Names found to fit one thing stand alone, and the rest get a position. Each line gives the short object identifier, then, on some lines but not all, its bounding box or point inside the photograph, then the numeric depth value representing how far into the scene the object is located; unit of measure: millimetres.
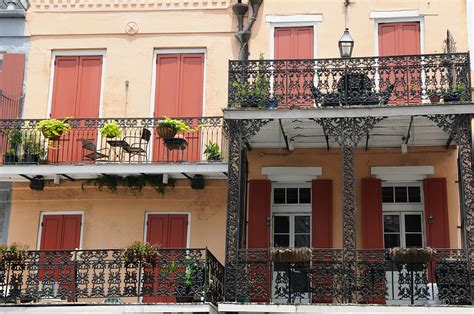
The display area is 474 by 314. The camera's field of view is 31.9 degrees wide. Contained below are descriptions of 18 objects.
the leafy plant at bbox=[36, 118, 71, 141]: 16266
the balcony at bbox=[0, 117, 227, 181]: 15812
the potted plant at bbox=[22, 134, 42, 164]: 16266
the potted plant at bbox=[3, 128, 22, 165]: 16302
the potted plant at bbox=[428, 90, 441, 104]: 14664
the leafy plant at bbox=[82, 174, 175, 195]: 16547
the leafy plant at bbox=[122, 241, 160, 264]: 14273
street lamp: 15602
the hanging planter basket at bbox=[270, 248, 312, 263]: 13898
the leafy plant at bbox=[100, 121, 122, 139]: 16141
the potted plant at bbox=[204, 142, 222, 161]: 16109
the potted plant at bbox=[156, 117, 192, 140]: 15930
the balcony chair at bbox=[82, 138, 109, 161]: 16172
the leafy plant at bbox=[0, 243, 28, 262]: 14570
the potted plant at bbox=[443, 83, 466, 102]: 14500
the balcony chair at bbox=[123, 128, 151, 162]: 16156
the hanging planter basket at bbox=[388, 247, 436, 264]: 13547
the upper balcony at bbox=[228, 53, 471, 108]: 14719
